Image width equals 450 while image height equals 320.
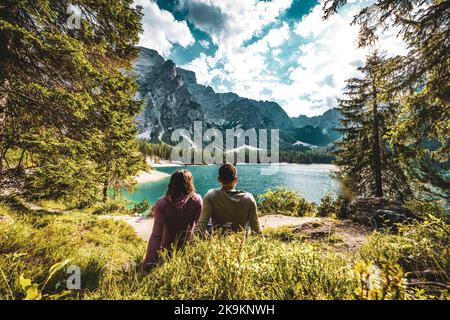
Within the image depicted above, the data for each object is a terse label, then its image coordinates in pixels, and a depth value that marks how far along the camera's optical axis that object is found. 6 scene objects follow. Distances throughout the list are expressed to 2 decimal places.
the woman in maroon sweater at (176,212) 2.81
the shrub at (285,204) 13.77
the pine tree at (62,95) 4.07
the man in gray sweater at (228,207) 2.95
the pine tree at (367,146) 12.75
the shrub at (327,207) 13.13
